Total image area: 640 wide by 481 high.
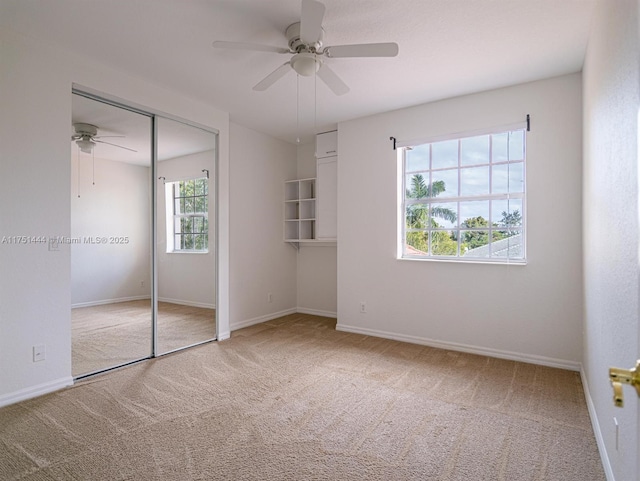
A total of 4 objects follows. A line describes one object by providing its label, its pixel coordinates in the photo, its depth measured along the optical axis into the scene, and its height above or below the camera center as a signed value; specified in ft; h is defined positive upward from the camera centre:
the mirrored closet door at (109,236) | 9.66 +0.07
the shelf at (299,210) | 17.15 +1.47
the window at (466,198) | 11.18 +1.43
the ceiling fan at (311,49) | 6.45 +4.13
